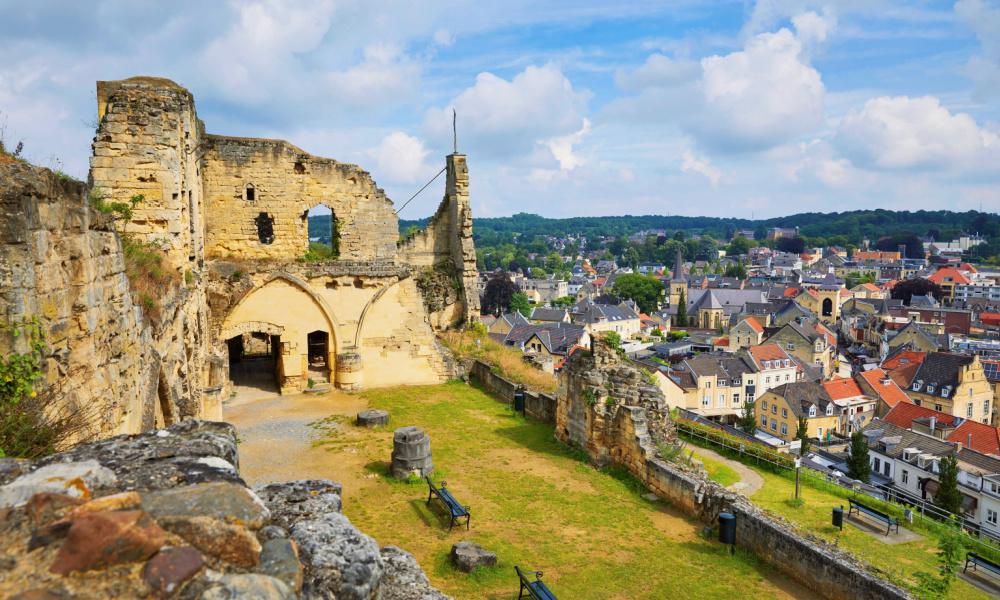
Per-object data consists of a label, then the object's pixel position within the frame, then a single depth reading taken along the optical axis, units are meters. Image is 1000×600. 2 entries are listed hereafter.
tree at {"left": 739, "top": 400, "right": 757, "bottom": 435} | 49.11
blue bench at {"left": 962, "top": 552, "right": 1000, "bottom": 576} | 11.04
